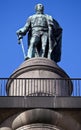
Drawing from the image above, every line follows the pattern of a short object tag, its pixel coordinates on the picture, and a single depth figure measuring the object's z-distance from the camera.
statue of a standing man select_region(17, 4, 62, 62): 35.16
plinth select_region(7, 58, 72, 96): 31.11
